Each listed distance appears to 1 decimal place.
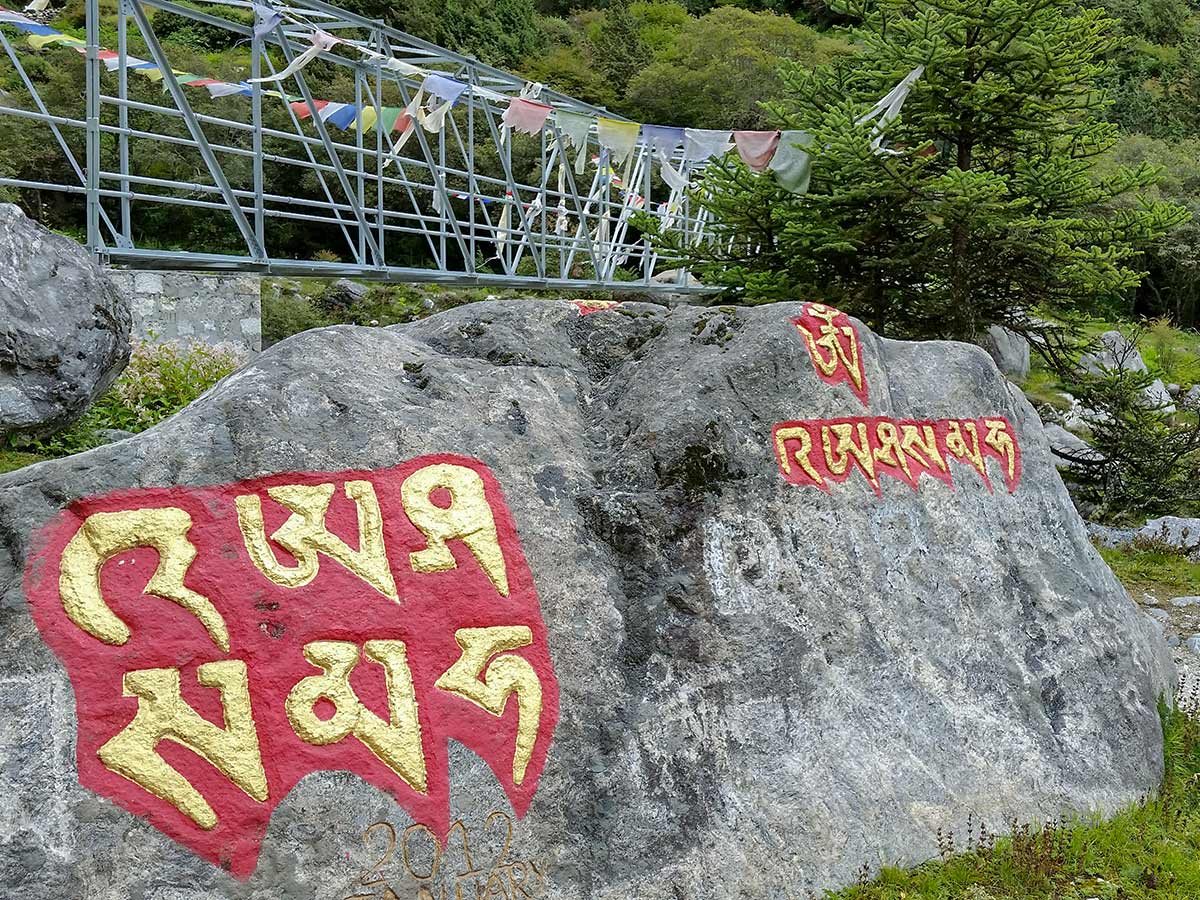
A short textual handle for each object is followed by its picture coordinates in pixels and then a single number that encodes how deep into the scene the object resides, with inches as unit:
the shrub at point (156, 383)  323.9
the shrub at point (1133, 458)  421.0
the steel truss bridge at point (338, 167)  374.9
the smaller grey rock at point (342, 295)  450.6
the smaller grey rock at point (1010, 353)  647.8
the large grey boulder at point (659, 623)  121.3
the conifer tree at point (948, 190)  326.0
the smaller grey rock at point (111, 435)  298.6
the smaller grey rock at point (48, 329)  256.2
